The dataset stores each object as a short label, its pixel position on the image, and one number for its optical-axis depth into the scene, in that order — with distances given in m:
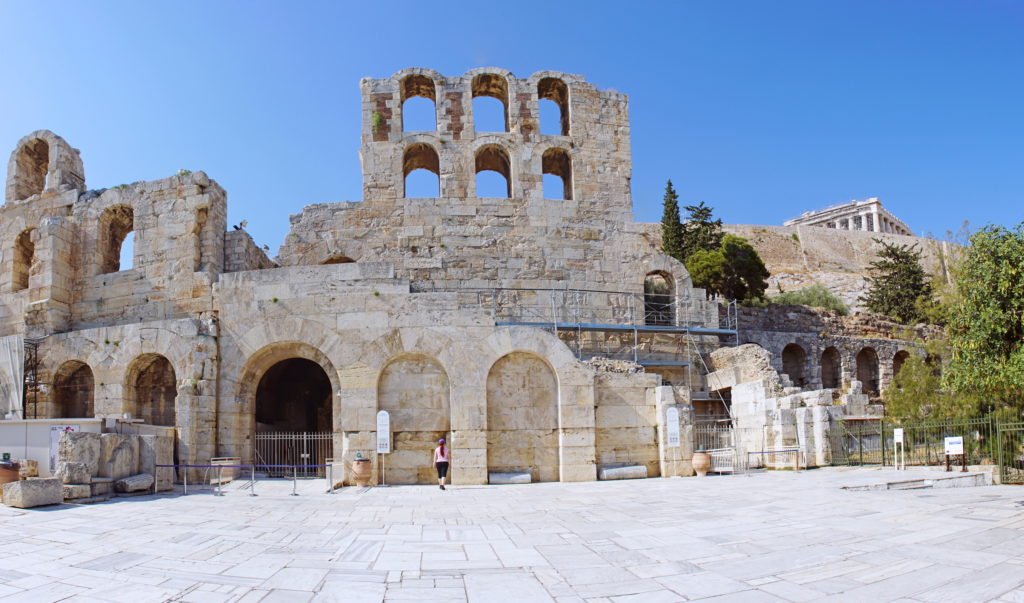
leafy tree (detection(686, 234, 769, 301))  39.84
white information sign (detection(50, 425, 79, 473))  13.95
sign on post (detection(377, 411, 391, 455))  17.11
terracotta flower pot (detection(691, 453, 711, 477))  17.77
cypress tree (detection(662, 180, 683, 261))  43.76
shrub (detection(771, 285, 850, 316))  47.24
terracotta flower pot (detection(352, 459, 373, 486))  16.83
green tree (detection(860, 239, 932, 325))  42.47
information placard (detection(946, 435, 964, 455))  15.50
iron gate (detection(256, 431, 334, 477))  19.47
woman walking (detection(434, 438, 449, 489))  16.45
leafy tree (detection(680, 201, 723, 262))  43.72
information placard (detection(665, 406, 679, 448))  17.77
